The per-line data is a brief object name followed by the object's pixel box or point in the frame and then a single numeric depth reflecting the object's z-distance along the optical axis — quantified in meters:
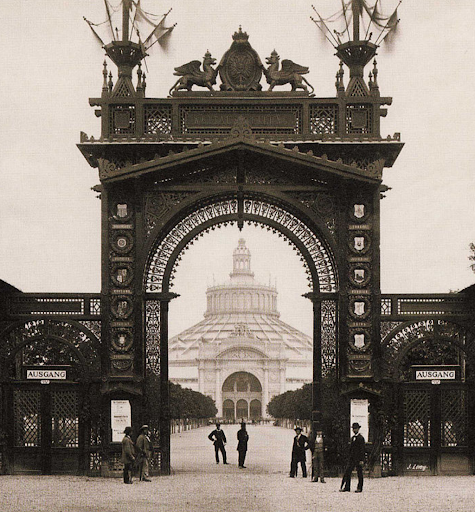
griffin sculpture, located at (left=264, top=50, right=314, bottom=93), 24.80
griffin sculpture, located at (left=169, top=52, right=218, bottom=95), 24.78
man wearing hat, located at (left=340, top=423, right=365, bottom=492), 20.70
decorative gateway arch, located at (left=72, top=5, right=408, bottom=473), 24.09
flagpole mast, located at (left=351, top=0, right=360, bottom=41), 24.70
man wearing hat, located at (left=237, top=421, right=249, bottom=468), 26.80
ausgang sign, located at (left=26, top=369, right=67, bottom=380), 24.06
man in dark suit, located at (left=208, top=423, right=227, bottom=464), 28.78
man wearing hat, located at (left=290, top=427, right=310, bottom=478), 24.16
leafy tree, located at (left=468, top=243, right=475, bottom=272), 36.97
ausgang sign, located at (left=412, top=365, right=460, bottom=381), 24.12
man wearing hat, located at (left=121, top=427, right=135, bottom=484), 22.02
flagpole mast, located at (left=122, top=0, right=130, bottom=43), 24.72
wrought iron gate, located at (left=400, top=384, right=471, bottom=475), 23.89
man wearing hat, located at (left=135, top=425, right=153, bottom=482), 22.69
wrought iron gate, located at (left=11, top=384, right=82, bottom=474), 23.84
